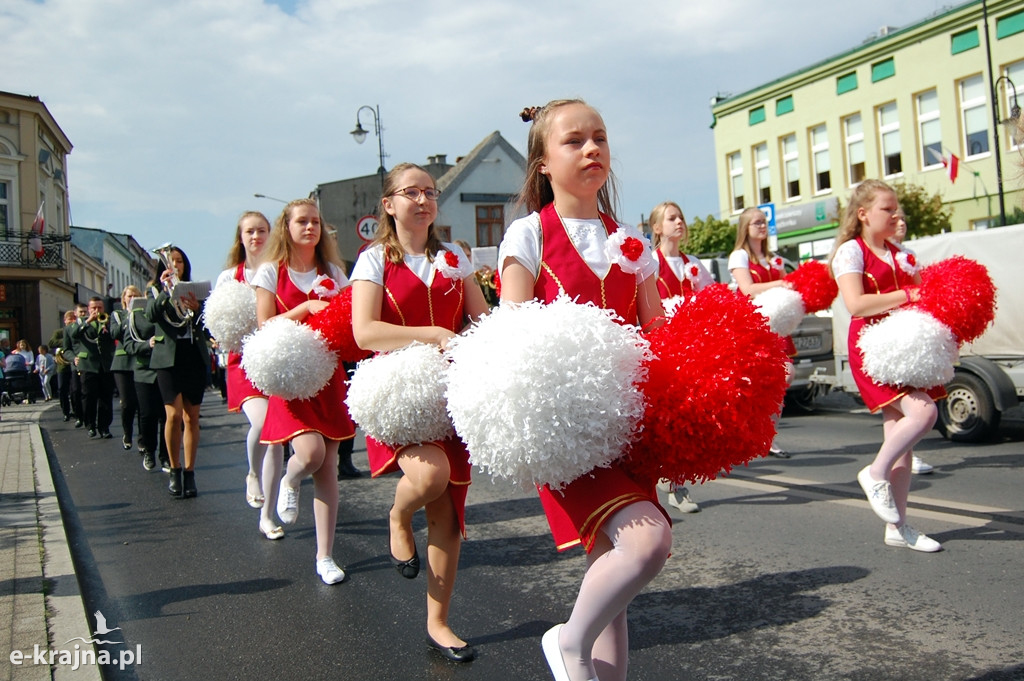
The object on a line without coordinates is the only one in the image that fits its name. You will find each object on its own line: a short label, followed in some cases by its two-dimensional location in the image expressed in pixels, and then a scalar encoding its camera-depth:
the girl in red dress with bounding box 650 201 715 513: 6.66
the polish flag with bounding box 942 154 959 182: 26.61
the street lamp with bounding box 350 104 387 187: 27.12
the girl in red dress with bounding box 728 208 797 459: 7.33
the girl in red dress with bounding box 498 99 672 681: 2.41
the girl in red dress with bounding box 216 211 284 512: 6.17
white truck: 8.62
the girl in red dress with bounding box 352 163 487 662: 3.56
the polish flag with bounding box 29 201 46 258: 37.59
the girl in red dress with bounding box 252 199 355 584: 4.80
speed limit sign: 16.31
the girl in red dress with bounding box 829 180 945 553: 4.79
